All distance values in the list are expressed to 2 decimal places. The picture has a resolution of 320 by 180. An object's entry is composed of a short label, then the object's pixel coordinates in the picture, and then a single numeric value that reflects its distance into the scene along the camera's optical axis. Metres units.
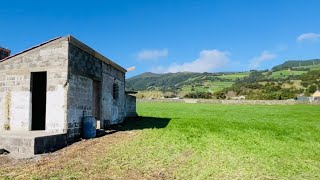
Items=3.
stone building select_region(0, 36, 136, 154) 8.97
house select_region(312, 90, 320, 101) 64.39
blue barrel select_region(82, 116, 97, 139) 9.82
